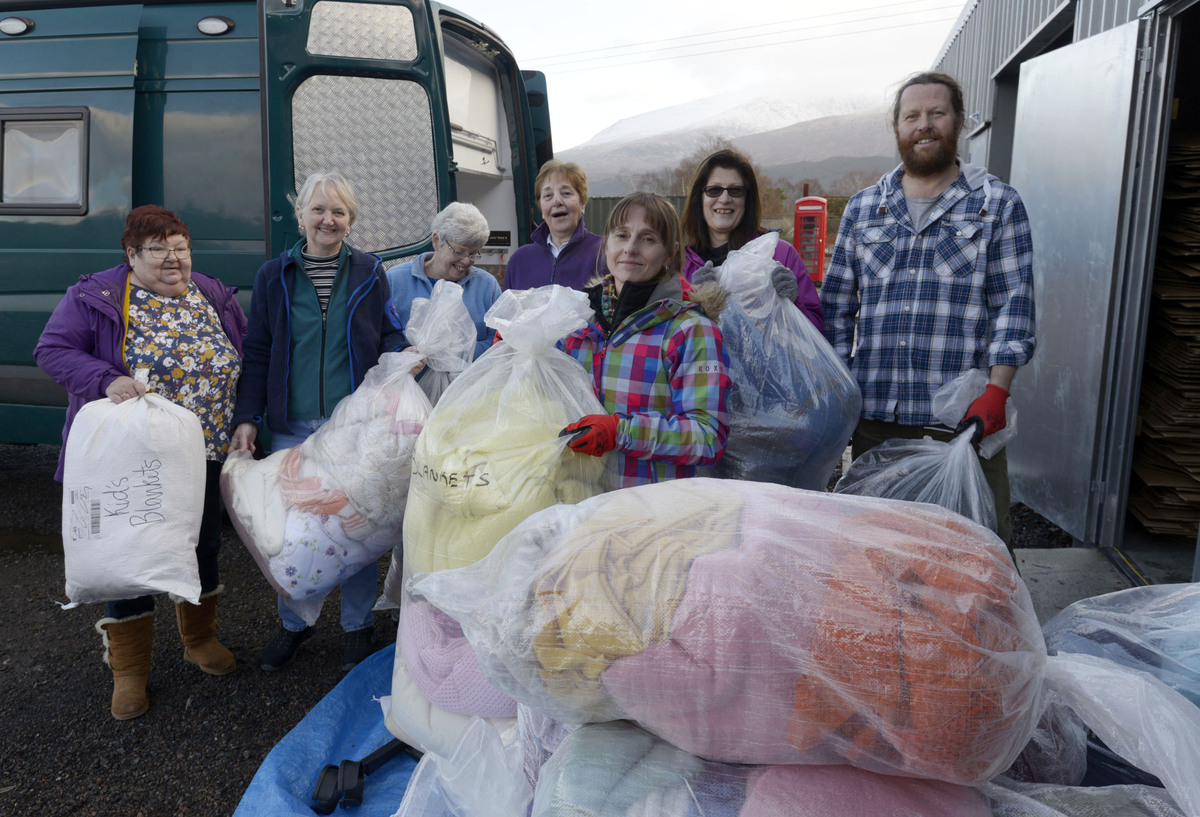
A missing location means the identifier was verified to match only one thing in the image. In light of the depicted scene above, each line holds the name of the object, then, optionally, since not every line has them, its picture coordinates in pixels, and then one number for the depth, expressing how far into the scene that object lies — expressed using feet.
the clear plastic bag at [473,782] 4.03
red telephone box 40.81
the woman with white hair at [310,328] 8.22
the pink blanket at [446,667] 5.58
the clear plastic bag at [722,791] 3.20
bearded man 6.85
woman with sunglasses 7.91
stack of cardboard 10.46
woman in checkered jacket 5.85
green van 11.43
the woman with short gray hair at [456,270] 9.42
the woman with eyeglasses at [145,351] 7.68
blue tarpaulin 5.99
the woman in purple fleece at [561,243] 10.14
